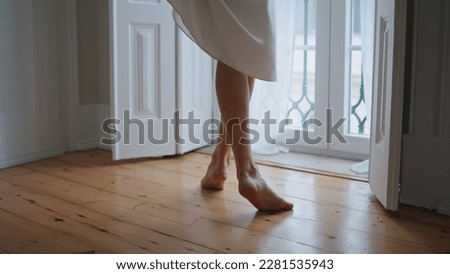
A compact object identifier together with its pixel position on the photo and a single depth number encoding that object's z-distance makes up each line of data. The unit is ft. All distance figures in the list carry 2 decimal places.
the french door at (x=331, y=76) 8.97
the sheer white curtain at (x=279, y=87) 8.86
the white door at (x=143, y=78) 8.53
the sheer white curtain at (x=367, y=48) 8.30
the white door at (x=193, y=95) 9.20
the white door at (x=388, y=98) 6.04
